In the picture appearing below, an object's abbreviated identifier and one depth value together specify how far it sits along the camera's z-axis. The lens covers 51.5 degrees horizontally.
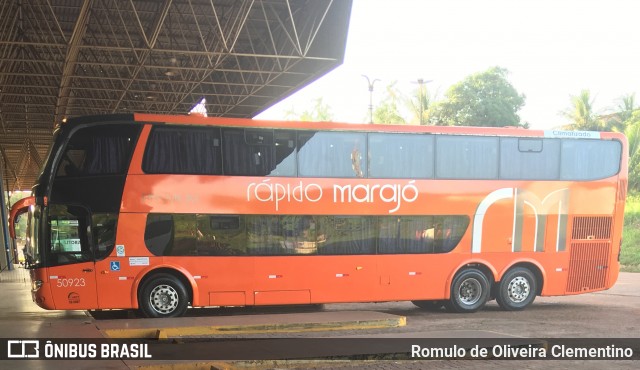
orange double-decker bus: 11.66
